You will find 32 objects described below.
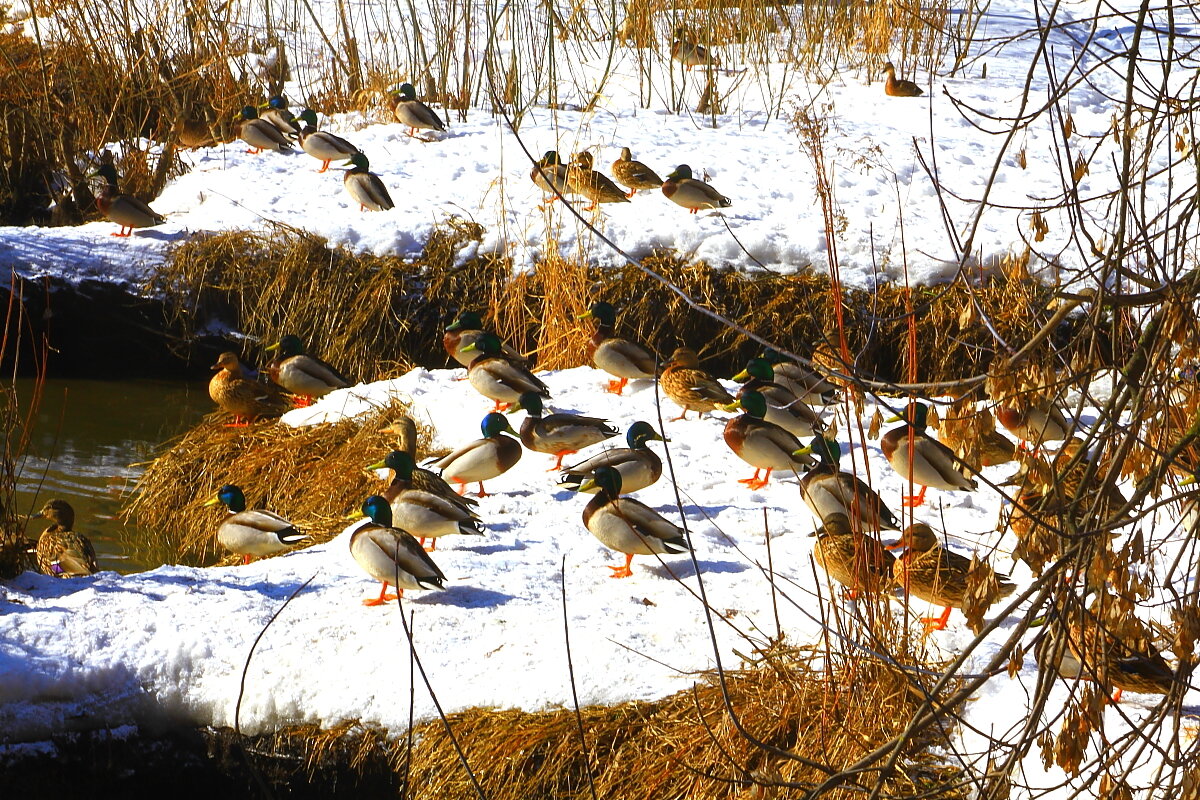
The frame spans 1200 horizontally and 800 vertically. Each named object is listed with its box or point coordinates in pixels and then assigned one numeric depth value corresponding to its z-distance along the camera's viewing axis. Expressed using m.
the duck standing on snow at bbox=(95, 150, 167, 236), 18.98
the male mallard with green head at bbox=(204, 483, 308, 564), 11.87
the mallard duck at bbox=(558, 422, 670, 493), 12.30
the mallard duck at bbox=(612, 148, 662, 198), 19.61
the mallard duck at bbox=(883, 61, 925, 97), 24.11
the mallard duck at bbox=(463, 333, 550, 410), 14.89
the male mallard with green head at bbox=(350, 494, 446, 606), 10.00
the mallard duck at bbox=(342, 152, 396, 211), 19.58
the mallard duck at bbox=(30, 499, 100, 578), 11.37
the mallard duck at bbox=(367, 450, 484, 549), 11.27
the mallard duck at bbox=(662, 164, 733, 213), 18.92
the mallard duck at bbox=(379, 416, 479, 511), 11.91
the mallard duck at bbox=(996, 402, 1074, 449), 12.45
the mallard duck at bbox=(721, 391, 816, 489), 12.66
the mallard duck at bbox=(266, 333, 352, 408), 16.48
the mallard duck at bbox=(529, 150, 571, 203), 18.27
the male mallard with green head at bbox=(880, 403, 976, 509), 11.85
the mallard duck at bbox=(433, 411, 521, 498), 12.80
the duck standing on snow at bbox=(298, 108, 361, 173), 21.02
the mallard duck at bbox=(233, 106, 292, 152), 21.75
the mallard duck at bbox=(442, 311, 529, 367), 16.09
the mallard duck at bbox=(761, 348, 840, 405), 14.70
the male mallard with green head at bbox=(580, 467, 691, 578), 10.75
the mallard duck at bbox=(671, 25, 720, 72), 24.67
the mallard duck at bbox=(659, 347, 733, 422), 14.46
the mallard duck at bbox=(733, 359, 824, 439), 14.21
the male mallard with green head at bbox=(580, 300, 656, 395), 15.22
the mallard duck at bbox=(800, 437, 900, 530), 10.77
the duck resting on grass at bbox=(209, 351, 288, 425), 16.41
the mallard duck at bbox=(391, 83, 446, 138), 22.25
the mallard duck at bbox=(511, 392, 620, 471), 13.51
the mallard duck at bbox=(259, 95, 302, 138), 22.34
